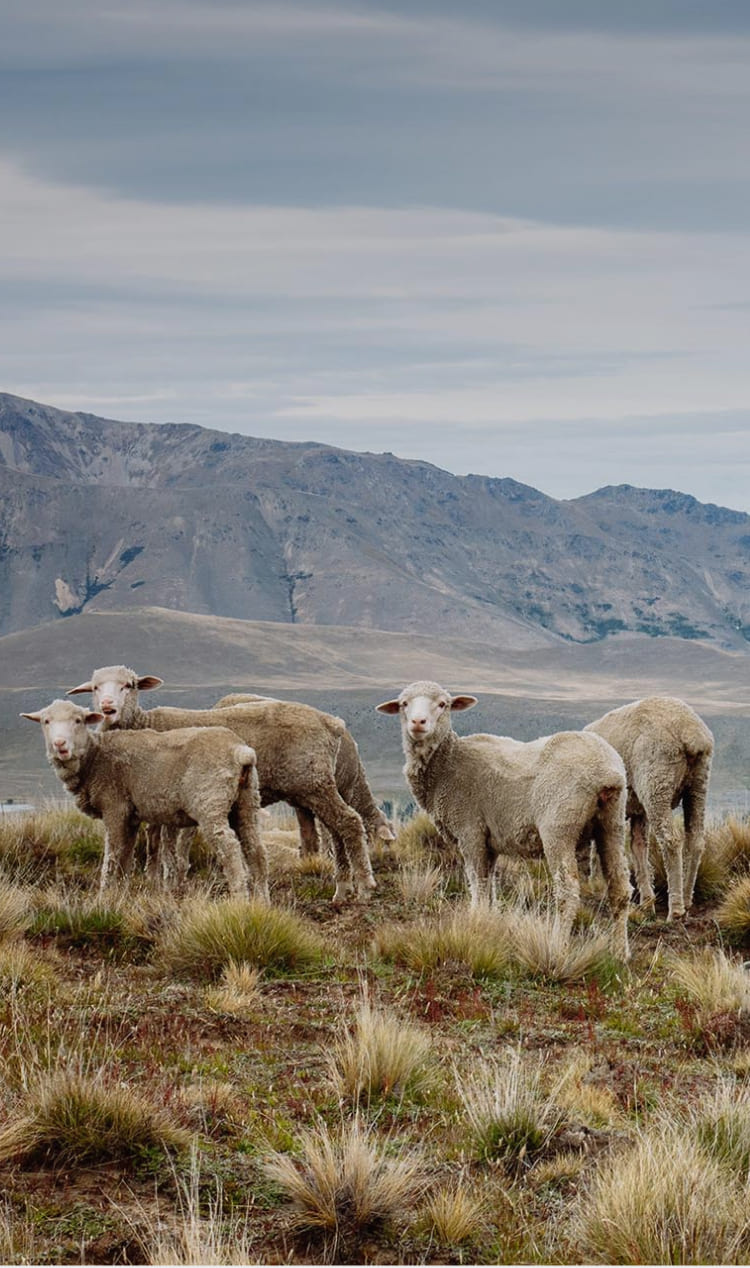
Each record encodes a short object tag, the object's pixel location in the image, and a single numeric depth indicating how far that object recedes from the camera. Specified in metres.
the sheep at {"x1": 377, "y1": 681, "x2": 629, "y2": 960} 11.52
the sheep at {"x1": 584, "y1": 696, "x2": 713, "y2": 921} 13.22
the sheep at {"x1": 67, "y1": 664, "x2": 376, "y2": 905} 13.55
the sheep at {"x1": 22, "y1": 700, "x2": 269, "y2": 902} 12.41
